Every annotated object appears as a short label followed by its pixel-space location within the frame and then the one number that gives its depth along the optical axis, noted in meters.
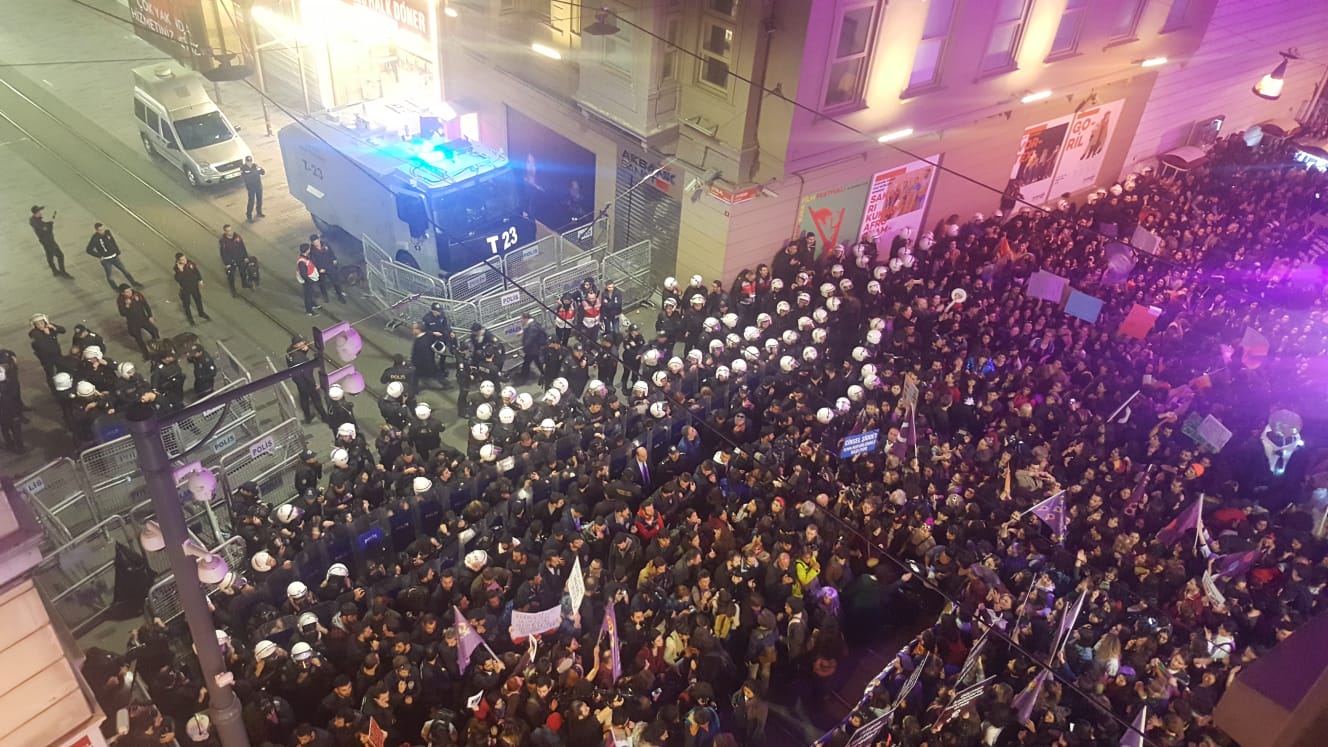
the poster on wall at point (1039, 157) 22.73
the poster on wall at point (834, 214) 19.06
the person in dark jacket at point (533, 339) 16.03
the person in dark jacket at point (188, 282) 16.72
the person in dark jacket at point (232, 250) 17.58
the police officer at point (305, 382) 14.42
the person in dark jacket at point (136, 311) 15.66
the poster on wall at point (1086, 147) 23.78
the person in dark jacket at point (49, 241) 17.59
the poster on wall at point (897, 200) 20.23
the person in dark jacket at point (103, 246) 17.14
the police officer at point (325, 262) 17.77
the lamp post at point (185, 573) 6.23
